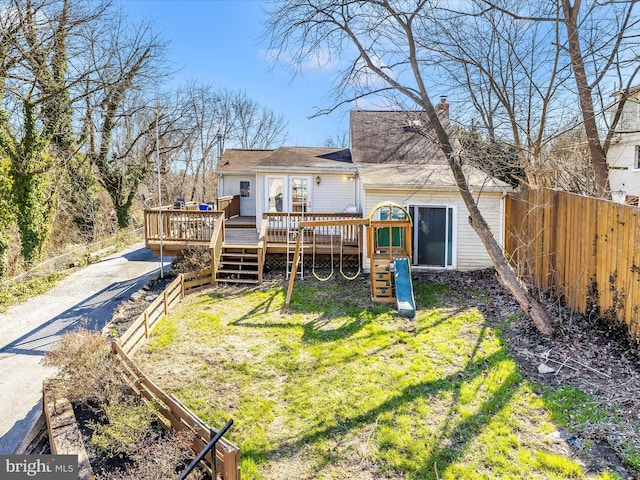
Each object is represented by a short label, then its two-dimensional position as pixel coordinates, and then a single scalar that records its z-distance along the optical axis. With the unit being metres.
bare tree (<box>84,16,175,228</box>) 16.86
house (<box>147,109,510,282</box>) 11.48
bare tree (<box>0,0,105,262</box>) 11.33
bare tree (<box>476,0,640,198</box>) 7.78
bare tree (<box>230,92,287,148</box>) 35.75
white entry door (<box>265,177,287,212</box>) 14.06
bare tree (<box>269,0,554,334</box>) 7.31
